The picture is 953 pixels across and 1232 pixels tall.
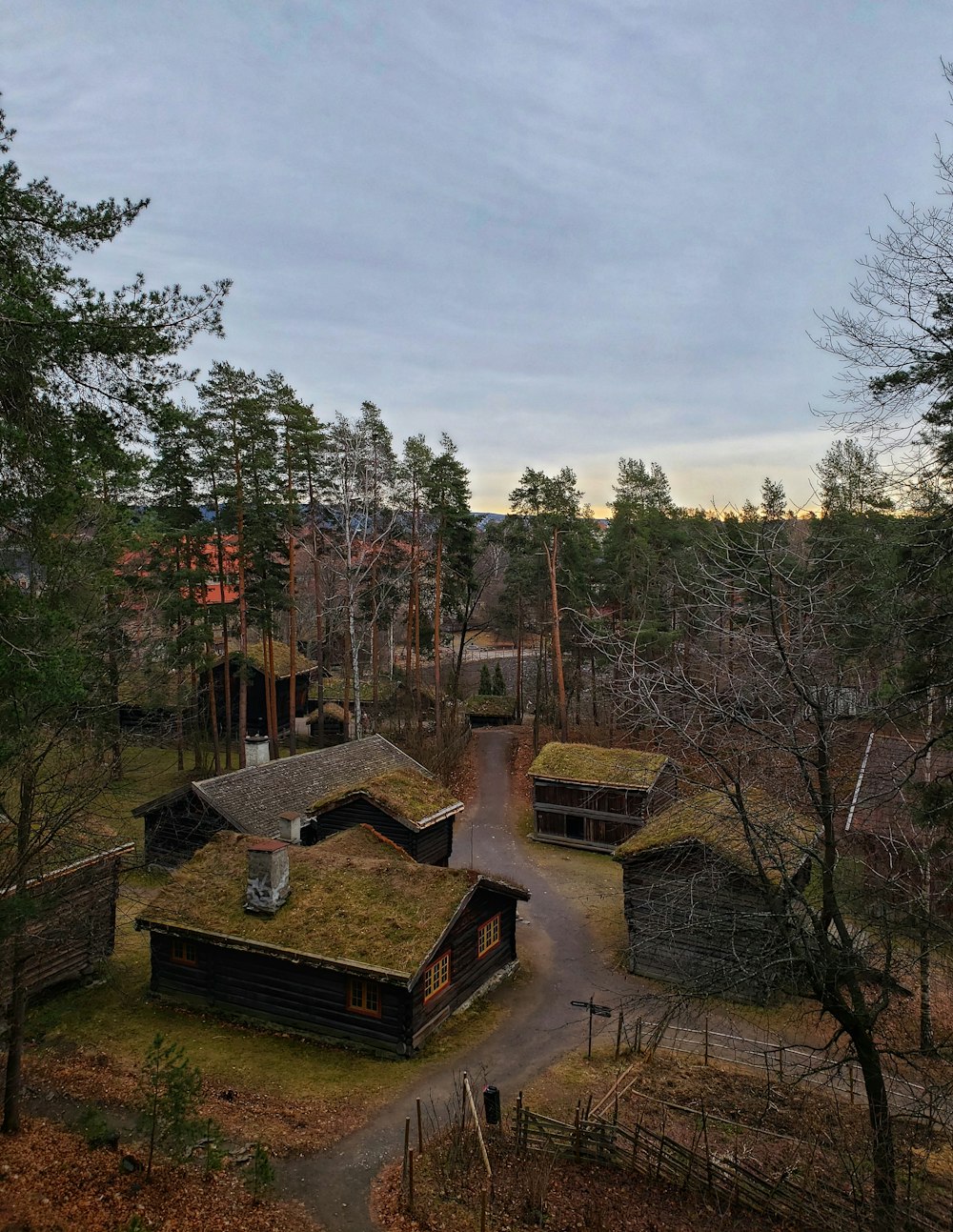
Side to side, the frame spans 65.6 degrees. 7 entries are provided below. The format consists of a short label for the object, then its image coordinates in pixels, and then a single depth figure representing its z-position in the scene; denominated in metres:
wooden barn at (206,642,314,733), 40.78
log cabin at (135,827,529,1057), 16.22
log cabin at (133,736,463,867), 24.39
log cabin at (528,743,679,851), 30.50
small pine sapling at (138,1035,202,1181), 11.00
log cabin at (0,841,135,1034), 16.11
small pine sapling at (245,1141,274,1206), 10.96
